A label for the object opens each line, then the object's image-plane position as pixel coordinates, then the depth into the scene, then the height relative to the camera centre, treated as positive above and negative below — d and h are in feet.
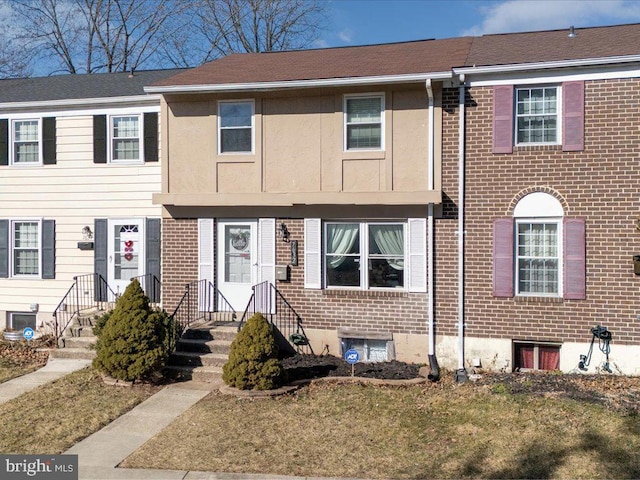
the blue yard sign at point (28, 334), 33.96 -5.70
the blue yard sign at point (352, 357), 29.22 -6.06
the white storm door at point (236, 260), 35.83 -1.24
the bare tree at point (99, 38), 83.25 +30.34
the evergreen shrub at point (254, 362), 27.04 -5.89
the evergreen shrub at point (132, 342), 28.78 -5.32
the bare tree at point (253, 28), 84.43 +32.52
